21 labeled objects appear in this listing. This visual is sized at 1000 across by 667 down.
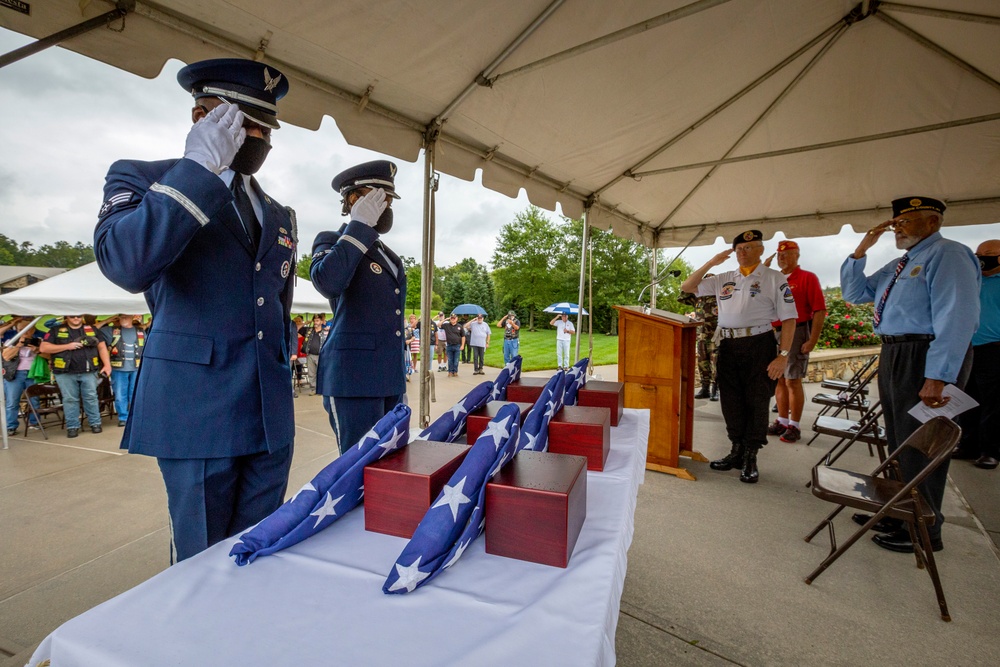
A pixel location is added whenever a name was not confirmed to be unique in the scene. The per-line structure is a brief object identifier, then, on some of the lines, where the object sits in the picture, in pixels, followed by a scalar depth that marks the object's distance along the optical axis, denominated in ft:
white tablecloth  1.95
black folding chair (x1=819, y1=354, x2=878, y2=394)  15.44
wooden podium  11.59
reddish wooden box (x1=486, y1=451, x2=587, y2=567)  2.67
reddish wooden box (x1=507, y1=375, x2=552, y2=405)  5.75
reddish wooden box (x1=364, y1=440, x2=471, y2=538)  2.95
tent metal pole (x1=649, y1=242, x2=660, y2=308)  20.29
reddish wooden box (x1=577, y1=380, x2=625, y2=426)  5.90
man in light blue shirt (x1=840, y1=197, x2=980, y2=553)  7.48
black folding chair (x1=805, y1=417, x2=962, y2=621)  6.50
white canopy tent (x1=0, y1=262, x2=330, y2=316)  18.62
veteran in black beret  11.40
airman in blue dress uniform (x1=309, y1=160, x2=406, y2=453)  6.42
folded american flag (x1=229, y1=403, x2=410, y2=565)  2.74
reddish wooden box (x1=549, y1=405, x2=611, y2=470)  4.24
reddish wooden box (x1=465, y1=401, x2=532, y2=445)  4.44
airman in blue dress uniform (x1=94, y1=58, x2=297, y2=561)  3.29
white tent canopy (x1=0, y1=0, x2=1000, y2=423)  6.78
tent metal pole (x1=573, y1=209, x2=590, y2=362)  16.20
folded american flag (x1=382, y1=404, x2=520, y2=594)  2.47
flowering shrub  35.91
